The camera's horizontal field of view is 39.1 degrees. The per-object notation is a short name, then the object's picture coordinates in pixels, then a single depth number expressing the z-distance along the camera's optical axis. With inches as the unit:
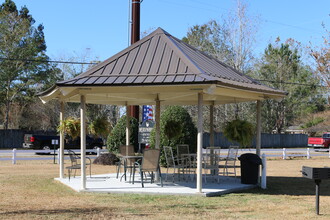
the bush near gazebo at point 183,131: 768.3
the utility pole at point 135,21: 844.0
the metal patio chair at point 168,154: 716.9
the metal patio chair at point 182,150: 581.5
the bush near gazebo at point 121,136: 849.5
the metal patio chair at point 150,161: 468.8
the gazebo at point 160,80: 422.9
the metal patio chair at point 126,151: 553.3
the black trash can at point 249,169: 507.8
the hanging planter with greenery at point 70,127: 528.4
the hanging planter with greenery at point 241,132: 493.0
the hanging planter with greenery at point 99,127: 566.9
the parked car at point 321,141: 1614.2
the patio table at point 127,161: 504.5
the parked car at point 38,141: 1134.4
